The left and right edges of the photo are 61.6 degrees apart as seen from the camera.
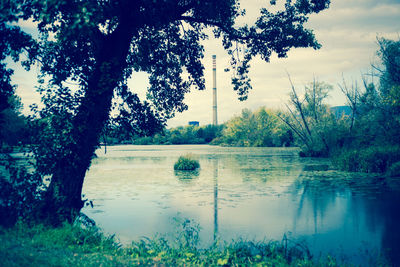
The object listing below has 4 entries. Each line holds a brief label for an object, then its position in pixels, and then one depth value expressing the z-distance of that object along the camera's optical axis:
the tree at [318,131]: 36.85
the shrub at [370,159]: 23.91
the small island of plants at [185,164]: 30.39
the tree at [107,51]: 8.65
